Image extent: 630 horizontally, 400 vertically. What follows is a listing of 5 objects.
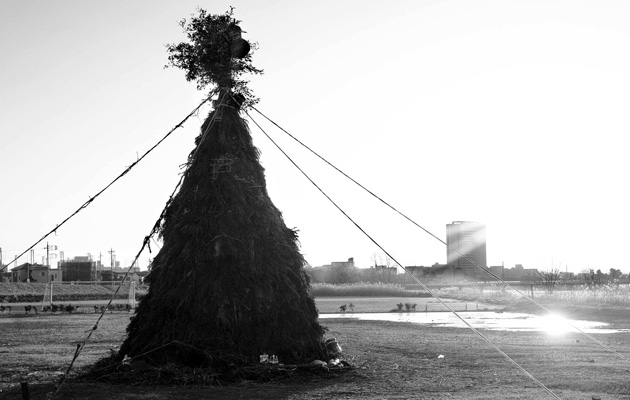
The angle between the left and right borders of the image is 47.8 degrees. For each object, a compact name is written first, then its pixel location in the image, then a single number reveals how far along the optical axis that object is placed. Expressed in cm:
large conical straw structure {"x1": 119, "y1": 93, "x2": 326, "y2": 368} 1385
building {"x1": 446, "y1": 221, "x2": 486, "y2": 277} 12562
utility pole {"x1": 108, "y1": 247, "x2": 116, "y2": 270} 15188
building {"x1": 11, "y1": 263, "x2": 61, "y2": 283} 12188
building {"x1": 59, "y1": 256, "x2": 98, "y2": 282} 12306
